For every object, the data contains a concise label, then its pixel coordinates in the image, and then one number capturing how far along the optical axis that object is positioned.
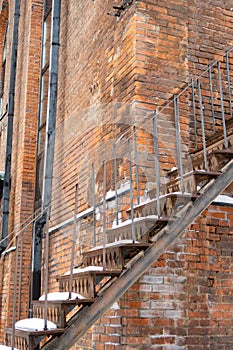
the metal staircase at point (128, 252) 3.31
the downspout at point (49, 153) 6.85
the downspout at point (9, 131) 9.06
